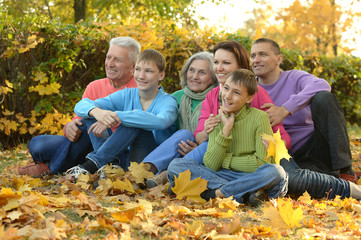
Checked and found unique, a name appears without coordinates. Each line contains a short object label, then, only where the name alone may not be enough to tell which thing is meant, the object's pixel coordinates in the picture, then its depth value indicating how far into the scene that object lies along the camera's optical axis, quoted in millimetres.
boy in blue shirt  3826
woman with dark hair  3756
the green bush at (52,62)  5648
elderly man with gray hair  4262
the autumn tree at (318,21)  18897
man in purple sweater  3666
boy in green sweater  3238
